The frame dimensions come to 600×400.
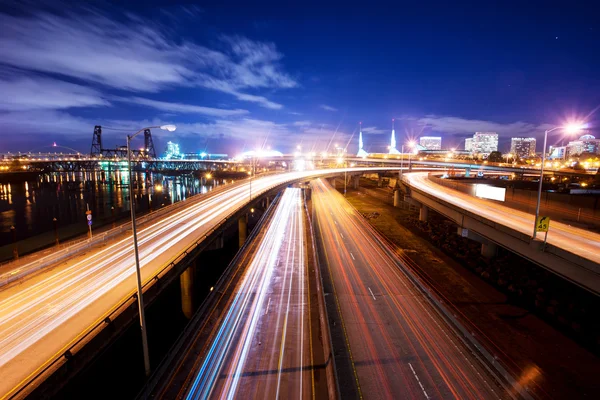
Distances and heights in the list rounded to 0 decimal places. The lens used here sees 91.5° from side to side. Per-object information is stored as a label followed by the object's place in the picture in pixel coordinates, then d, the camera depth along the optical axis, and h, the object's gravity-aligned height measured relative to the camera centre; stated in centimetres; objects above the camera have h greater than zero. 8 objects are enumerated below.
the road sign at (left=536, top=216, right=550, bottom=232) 1888 -375
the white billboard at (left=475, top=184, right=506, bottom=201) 3806 -364
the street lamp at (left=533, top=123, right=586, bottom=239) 1804 +240
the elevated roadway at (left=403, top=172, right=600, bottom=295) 1717 -539
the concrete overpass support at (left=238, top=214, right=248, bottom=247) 4517 -1012
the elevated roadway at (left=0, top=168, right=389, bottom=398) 1130 -740
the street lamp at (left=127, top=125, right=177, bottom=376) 1364 -737
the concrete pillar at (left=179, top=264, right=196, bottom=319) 2680 -1184
